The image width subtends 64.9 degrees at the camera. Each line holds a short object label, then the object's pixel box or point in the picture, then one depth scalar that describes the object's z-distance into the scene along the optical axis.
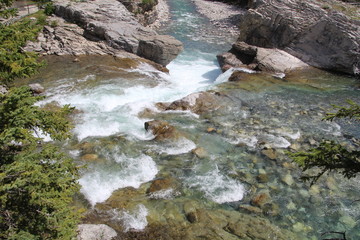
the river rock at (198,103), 13.91
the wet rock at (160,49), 19.69
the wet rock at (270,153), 10.31
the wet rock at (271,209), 7.84
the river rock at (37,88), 14.39
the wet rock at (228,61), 20.64
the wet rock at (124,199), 7.75
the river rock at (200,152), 10.31
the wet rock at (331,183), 8.95
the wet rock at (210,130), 12.00
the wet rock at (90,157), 9.69
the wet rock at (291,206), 8.10
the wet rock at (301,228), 7.38
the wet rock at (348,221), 7.59
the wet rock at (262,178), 9.12
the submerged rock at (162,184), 8.53
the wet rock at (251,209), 7.86
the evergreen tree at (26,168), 4.14
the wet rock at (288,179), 9.09
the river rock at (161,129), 11.25
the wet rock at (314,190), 8.70
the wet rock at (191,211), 7.44
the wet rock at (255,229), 7.07
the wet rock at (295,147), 10.93
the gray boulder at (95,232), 6.37
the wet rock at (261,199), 8.13
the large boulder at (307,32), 20.16
